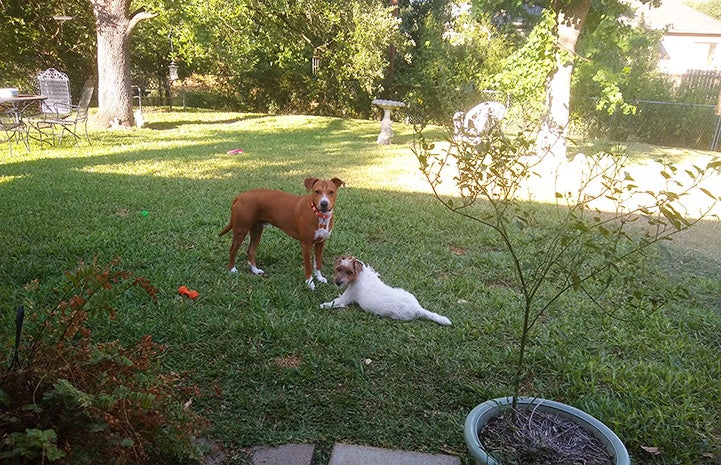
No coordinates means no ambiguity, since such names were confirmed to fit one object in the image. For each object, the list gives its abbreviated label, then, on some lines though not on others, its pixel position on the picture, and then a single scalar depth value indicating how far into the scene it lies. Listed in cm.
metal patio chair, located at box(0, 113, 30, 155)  871
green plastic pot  175
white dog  344
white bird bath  1277
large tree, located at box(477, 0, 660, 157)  947
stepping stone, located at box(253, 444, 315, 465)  212
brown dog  377
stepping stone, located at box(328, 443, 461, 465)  212
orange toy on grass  363
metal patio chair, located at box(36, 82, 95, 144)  939
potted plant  173
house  2809
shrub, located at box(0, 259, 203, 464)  140
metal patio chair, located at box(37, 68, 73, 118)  1182
